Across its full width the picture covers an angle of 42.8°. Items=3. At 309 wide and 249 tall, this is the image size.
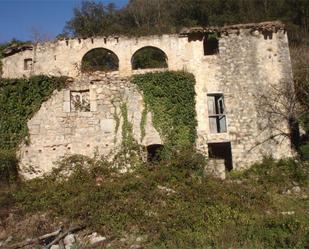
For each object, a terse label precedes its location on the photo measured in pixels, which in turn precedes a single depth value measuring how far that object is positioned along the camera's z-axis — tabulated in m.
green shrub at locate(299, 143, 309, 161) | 17.55
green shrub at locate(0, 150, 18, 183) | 16.52
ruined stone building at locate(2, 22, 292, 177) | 17.77
